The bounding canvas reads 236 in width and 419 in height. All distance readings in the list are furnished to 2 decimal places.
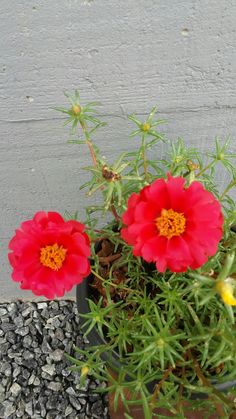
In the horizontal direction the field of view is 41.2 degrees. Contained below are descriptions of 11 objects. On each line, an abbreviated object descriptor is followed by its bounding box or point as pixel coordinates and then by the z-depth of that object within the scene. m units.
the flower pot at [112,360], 0.19
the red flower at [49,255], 0.15
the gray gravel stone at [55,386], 0.29
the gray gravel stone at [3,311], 0.32
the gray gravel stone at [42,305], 0.32
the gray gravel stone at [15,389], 0.29
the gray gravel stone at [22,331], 0.31
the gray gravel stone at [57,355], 0.30
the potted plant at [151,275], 0.14
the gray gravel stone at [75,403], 0.28
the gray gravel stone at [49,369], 0.30
